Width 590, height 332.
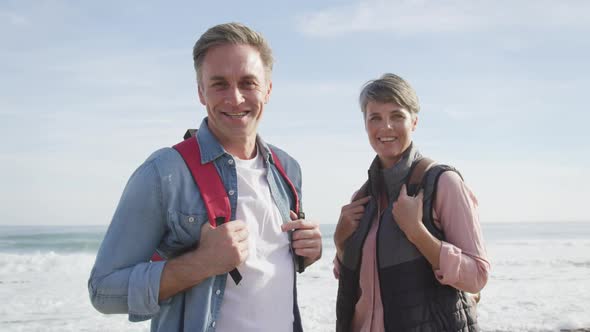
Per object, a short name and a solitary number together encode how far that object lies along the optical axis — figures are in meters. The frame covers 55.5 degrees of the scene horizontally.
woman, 2.74
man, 1.96
